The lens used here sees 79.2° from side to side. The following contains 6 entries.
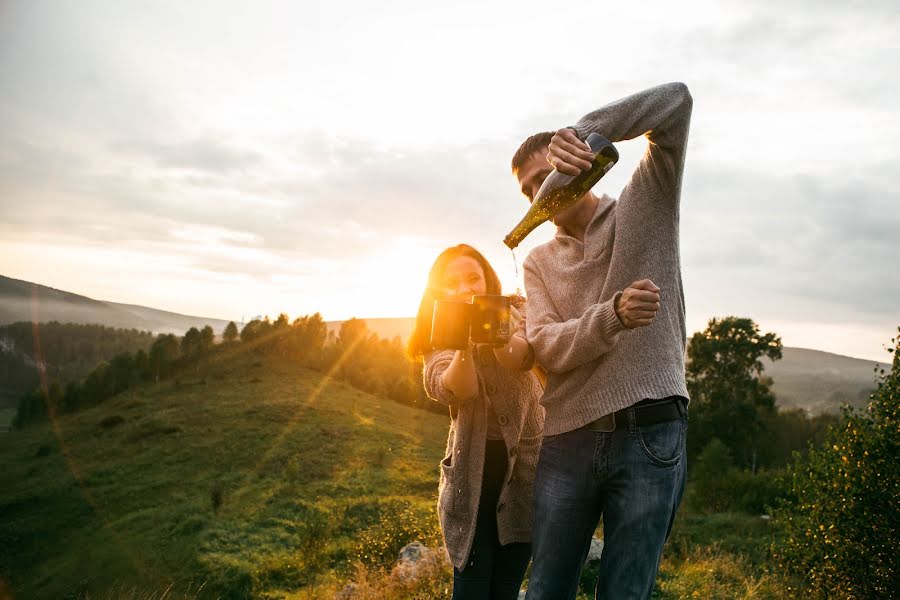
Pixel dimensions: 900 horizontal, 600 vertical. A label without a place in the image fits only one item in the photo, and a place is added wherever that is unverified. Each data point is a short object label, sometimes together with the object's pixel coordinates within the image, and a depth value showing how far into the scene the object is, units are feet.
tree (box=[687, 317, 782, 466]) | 121.19
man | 6.69
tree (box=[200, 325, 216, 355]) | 289.94
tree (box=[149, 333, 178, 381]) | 280.10
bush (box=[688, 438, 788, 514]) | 96.84
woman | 9.71
